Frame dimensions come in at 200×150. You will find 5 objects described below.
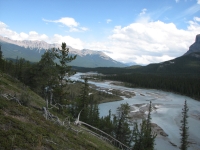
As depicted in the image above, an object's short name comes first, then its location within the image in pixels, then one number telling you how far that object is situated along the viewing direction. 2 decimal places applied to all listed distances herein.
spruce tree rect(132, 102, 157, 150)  33.16
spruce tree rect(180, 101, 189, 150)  36.80
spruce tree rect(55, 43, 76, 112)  30.94
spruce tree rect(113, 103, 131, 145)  37.42
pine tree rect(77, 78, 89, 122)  42.01
